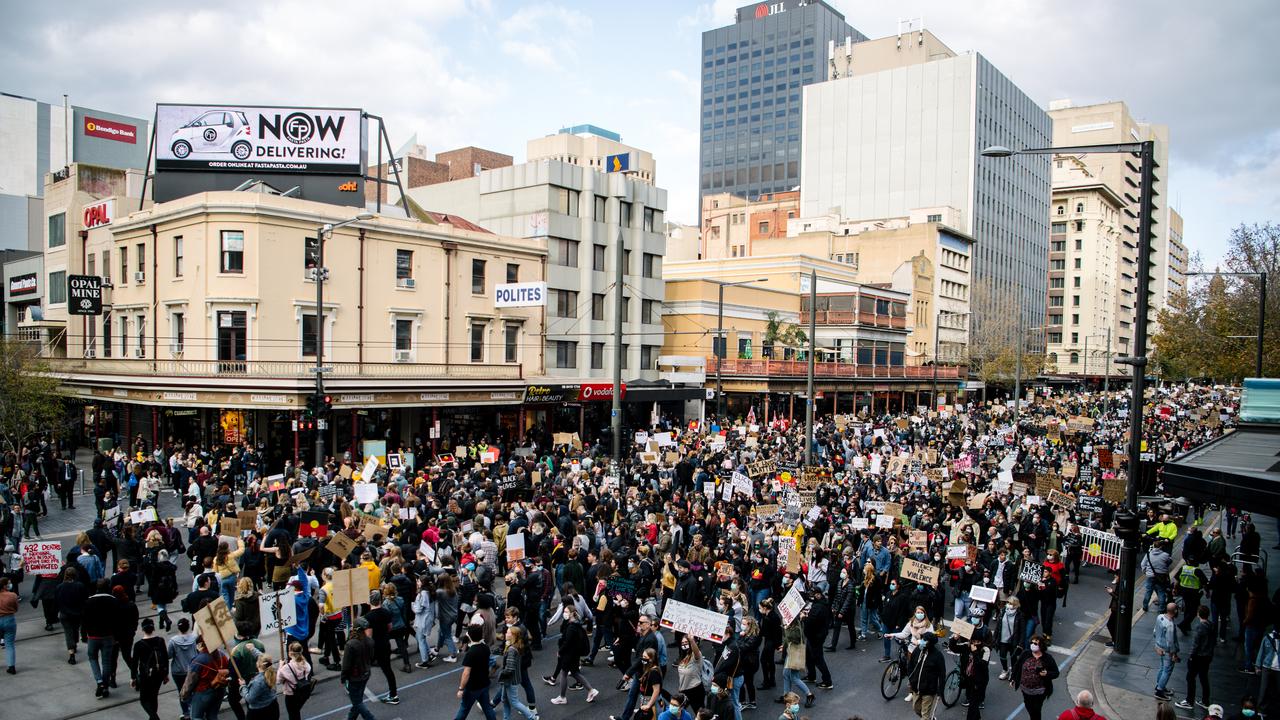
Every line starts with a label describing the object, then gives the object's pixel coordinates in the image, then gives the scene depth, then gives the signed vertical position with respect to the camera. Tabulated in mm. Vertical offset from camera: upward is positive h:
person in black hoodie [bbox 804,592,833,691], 13547 -4654
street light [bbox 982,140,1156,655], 14266 -1287
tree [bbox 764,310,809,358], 57969 +750
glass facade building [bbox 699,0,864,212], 173750 +54392
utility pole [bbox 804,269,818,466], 29831 -2643
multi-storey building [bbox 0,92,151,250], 64000 +15787
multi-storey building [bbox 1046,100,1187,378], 122562 +16475
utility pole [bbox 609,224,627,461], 27344 -1553
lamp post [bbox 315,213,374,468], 25444 -124
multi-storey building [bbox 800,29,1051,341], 102438 +24967
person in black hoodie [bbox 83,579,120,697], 12078 -4255
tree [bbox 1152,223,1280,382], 36375 +1416
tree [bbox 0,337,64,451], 29766 -2419
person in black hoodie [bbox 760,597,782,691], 13672 -4844
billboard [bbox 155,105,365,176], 37406 +8828
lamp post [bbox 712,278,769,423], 53819 -633
